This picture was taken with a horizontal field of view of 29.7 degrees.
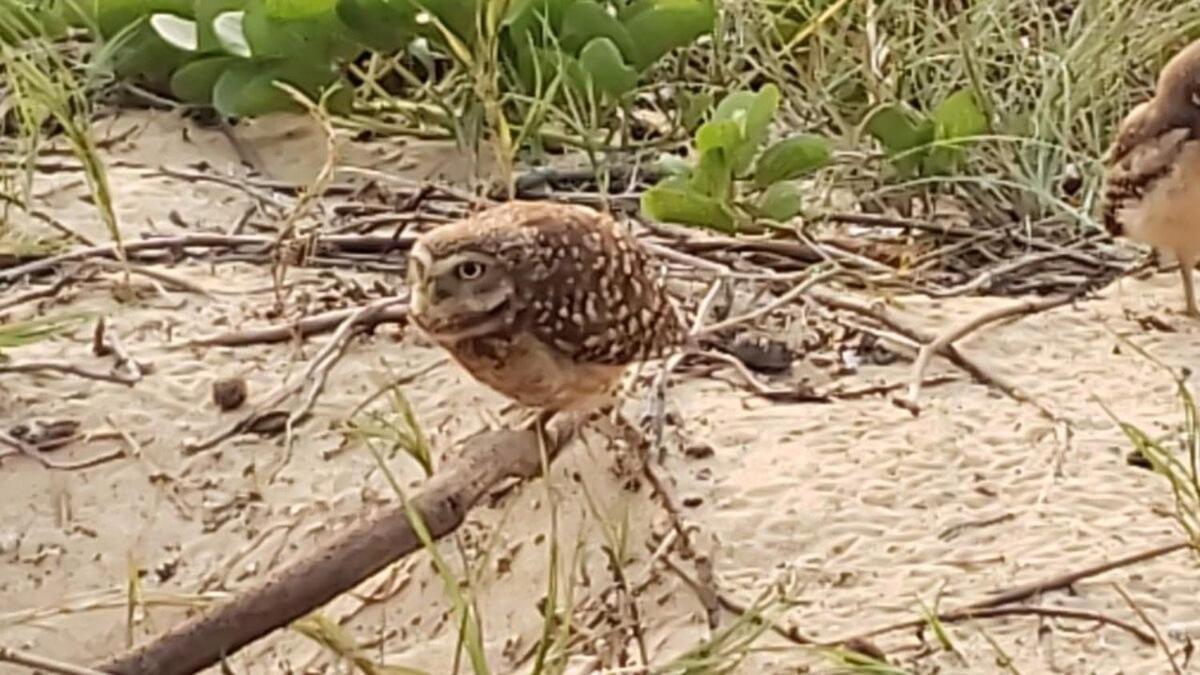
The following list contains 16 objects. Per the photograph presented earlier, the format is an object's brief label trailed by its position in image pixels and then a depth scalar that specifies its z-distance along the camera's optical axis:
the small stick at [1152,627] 2.41
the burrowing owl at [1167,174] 3.79
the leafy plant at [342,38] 4.21
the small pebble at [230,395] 3.30
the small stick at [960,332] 3.27
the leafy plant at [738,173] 3.88
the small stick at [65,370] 3.34
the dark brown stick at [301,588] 2.40
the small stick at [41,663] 2.29
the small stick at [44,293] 3.52
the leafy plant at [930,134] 4.32
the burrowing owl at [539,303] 2.80
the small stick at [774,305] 3.42
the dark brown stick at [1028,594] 2.56
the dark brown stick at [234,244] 3.68
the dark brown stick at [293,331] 3.44
